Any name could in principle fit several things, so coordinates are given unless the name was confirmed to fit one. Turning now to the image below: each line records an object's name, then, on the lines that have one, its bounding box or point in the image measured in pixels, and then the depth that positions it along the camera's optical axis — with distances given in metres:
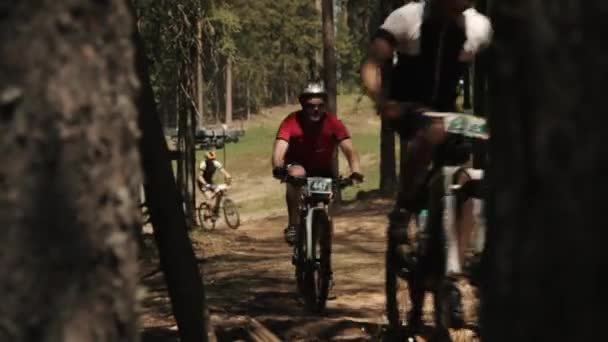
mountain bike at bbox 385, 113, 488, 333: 8.92
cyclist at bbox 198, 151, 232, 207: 52.24
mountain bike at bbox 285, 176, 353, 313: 16.67
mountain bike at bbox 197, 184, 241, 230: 51.59
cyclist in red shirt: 17.17
